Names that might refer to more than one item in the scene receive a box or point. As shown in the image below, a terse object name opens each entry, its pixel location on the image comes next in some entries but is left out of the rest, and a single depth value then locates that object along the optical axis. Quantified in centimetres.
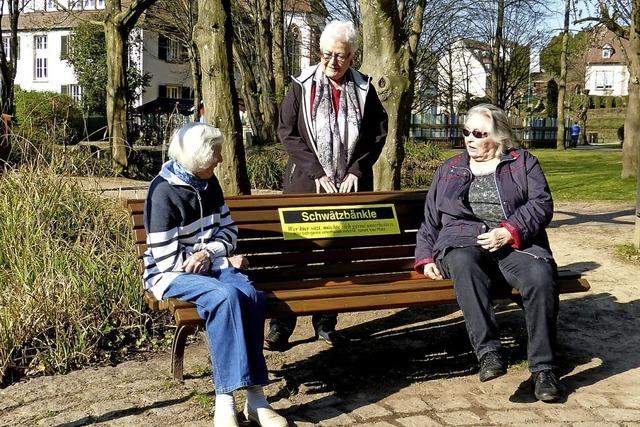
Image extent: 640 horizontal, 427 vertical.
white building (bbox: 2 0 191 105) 5416
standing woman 525
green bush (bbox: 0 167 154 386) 500
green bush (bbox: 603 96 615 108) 7275
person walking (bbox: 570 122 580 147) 4954
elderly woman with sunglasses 451
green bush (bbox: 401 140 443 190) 1875
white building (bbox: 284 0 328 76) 3934
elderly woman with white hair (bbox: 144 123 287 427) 402
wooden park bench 443
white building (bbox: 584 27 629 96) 9157
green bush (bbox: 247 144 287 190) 1698
